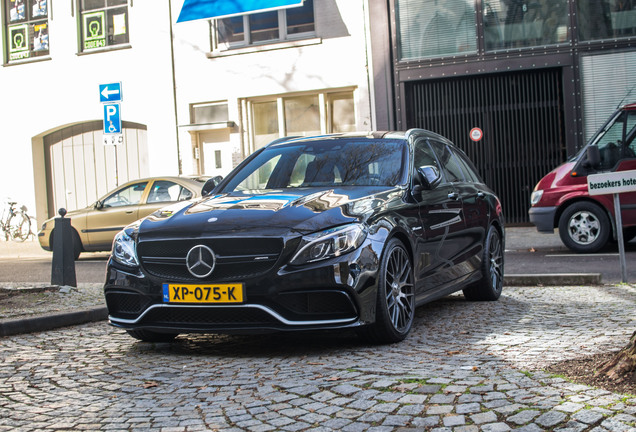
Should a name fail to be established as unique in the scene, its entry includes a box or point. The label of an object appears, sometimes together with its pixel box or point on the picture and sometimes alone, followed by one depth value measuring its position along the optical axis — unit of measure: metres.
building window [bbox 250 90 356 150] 19.94
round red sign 18.56
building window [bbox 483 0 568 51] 18.23
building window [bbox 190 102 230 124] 20.84
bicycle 22.48
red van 12.16
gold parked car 14.53
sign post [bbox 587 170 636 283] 8.29
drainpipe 20.95
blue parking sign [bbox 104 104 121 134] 15.28
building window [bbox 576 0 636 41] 17.92
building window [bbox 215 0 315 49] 19.98
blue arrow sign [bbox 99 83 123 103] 15.46
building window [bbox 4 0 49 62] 22.58
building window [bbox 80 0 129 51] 21.64
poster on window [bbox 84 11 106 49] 21.84
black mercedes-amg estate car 5.18
